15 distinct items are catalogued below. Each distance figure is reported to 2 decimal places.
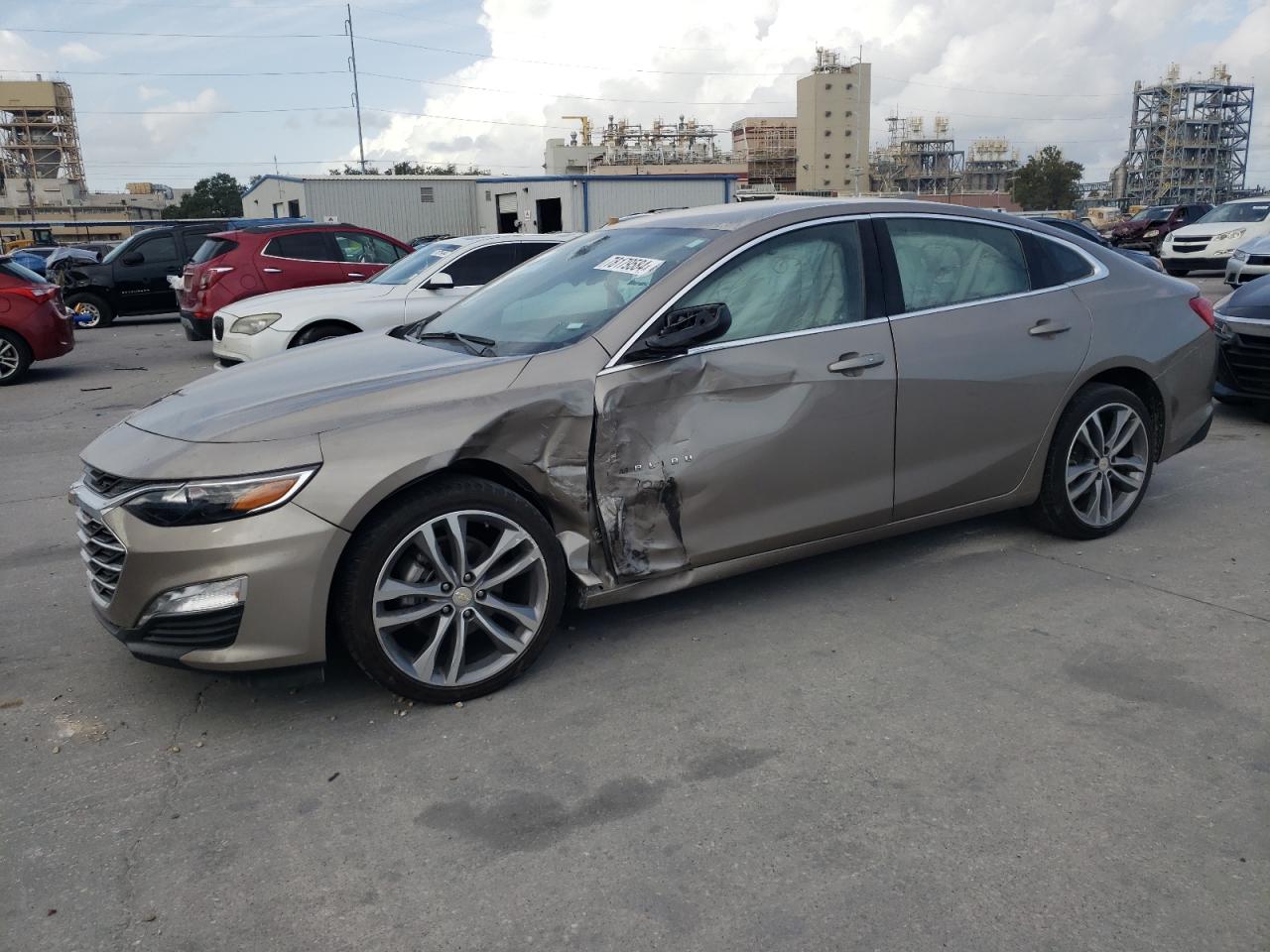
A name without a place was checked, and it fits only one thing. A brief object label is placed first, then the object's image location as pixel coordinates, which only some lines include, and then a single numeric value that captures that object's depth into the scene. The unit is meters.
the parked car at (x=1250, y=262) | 15.98
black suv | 18.27
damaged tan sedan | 3.22
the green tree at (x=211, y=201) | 104.31
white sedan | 9.50
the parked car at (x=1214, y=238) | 23.16
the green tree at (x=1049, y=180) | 106.38
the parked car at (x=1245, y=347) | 7.36
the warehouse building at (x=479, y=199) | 37.22
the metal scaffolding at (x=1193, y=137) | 130.38
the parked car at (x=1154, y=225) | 31.70
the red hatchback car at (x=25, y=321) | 11.88
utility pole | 57.47
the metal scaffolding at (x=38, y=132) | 138.25
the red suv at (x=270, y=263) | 12.63
